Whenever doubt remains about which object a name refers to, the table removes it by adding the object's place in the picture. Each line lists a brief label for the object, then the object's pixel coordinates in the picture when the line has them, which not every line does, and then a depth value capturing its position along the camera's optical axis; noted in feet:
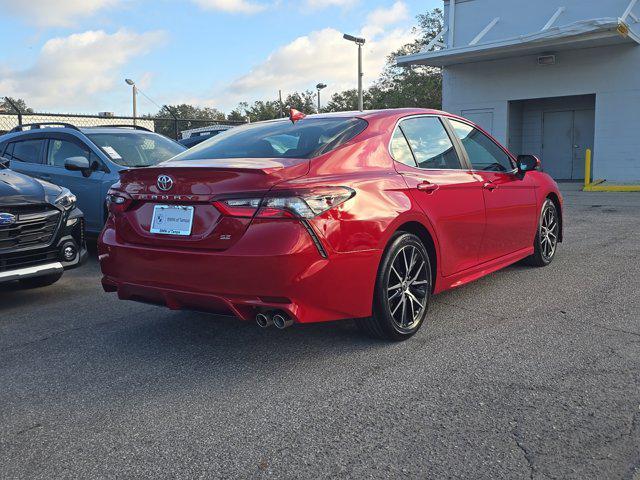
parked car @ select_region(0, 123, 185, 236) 24.54
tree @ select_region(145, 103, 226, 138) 212.02
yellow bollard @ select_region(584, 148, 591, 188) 54.53
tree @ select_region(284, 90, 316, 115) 194.26
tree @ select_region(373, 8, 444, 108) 126.72
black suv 16.83
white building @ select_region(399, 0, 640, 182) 58.23
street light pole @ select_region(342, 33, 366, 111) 79.97
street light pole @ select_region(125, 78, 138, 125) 144.34
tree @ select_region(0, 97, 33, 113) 54.32
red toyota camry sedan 11.53
